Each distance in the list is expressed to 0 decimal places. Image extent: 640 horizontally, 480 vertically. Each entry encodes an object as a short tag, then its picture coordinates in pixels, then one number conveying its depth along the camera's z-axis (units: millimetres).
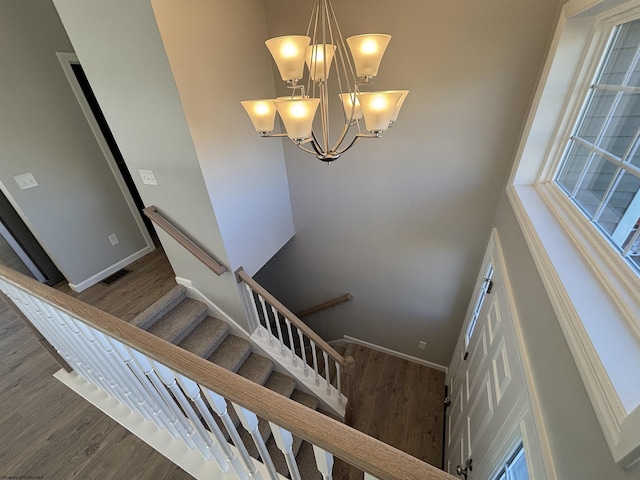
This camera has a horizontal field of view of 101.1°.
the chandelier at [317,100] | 1004
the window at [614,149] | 985
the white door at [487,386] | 1162
